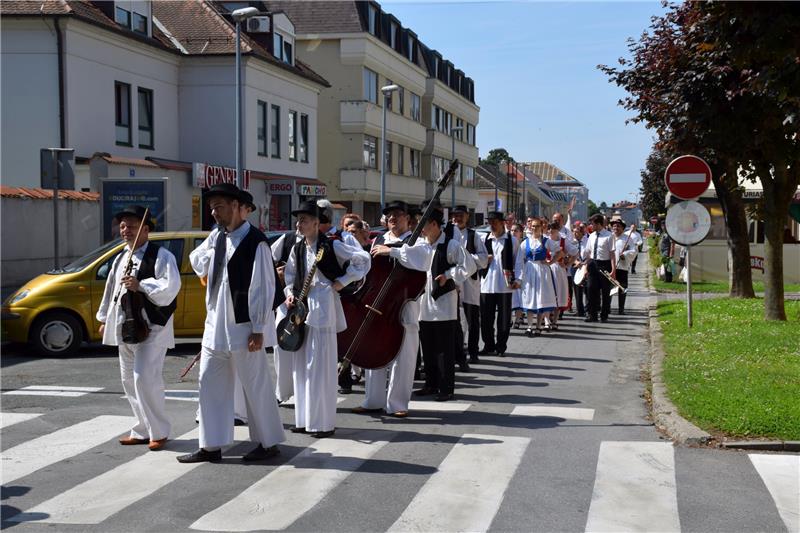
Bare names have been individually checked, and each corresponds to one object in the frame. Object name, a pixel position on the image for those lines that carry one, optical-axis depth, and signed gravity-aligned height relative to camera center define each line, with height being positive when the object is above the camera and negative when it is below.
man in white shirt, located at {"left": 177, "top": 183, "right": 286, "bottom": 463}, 6.96 -0.40
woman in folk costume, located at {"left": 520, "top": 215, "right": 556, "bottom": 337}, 16.27 -0.27
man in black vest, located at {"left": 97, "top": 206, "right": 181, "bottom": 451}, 7.58 -0.39
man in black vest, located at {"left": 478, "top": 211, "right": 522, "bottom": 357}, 13.70 -0.36
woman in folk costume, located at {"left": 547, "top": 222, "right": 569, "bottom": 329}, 16.95 +0.04
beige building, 47.41 +9.13
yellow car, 12.84 -0.44
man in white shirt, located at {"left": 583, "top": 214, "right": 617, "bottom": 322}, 18.89 +0.07
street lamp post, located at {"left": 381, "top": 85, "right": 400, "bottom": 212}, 36.97 +6.97
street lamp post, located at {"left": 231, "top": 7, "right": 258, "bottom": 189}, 22.70 +3.68
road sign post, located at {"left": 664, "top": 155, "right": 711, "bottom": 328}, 13.82 +0.94
